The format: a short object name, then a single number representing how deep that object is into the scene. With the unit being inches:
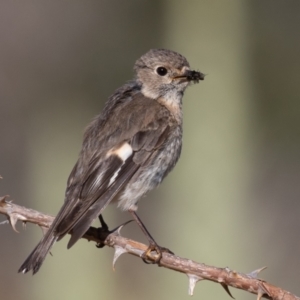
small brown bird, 283.1
